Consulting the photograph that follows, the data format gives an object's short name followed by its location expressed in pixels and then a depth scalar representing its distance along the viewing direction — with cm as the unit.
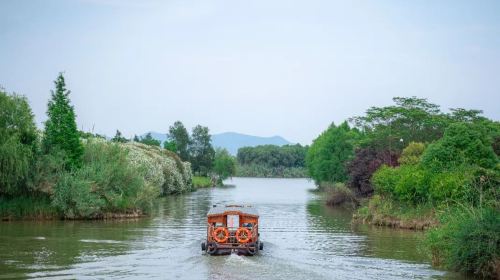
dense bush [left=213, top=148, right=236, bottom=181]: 14938
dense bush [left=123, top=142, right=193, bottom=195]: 8118
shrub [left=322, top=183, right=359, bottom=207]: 6714
